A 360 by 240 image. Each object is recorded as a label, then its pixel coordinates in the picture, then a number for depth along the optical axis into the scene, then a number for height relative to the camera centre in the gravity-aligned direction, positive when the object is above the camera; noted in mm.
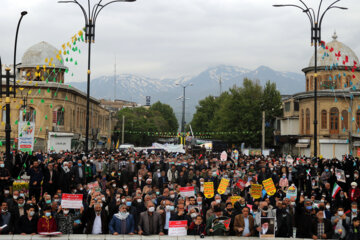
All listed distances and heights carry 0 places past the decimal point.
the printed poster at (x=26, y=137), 19797 +167
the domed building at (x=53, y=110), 47256 +3453
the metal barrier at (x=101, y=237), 10570 -1982
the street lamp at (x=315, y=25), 24438 +5729
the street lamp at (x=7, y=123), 18083 +627
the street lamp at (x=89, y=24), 23000 +5309
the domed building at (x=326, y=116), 50312 +3048
